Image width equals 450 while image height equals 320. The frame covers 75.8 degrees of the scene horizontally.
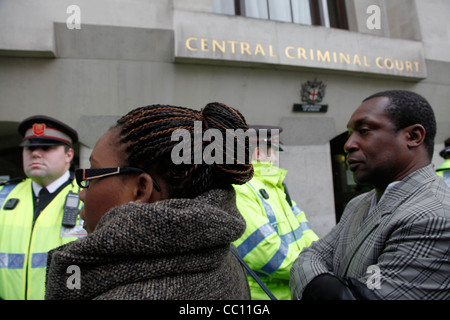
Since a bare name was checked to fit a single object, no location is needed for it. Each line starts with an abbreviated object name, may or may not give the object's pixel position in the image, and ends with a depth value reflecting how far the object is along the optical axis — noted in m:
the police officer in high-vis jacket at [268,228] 1.93
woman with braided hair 0.80
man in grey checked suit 1.10
